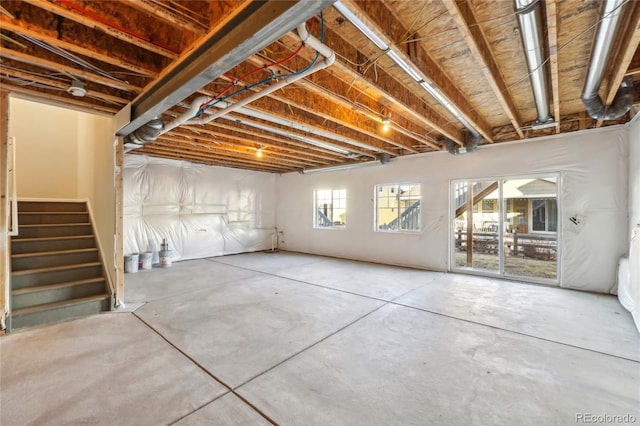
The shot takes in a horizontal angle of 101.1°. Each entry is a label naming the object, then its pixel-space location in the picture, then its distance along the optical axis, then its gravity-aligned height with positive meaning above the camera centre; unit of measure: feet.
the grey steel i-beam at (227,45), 4.47 +3.42
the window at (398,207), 19.11 +0.47
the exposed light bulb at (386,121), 11.29 +4.01
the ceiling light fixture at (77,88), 8.12 +3.81
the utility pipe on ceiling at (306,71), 5.37 +3.65
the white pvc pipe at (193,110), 8.92 +3.55
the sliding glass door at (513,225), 18.99 -0.84
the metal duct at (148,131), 11.14 +3.47
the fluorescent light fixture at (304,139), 11.95 +4.09
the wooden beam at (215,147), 14.70 +4.14
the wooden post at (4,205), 8.73 +0.18
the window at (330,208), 23.27 +0.45
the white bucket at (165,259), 18.93 -3.41
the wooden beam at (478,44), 5.59 +4.31
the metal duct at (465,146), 14.88 +4.02
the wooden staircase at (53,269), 9.77 -2.44
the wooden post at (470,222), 18.71 -0.58
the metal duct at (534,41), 5.44 +4.26
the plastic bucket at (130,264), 17.02 -3.42
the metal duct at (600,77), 5.52 +4.14
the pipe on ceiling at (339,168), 20.27 +3.81
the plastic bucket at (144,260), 18.04 -3.35
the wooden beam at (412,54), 5.55 +4.35
